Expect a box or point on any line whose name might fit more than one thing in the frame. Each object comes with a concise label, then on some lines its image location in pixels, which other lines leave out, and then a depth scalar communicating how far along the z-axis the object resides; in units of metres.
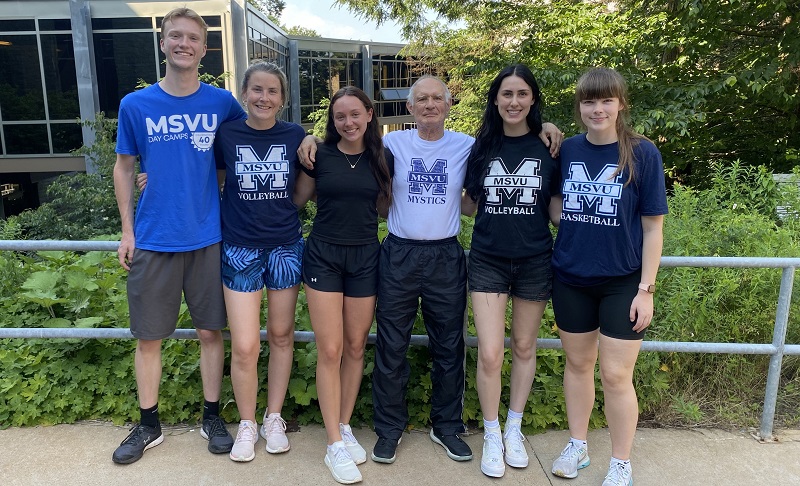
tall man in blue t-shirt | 3.03
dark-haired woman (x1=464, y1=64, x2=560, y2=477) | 2.97
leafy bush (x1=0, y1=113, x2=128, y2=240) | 11.18
